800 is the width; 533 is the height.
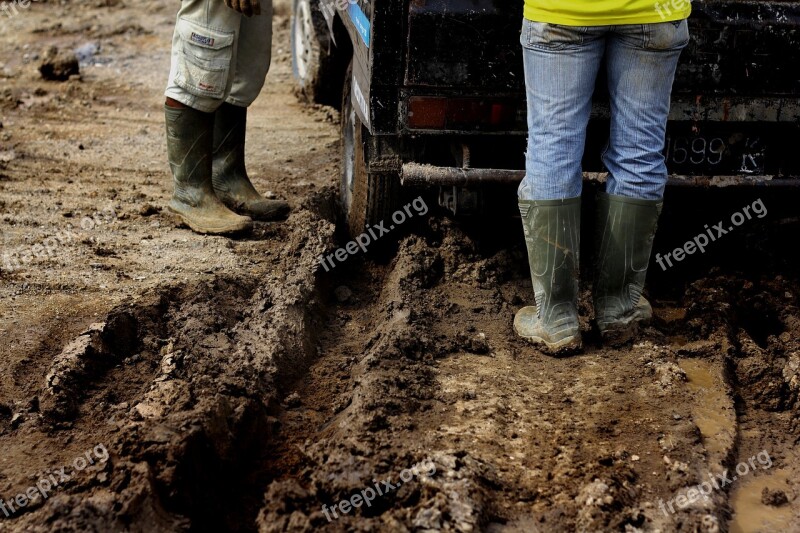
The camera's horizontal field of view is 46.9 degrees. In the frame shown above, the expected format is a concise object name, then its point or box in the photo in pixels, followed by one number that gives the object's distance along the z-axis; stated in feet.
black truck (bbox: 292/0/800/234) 11.66
